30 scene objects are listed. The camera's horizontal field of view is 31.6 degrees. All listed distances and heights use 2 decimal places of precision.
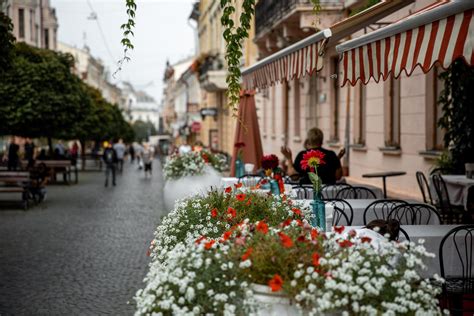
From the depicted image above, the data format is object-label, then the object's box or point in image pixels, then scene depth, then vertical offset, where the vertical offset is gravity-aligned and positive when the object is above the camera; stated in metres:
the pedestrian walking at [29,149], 38.22 +0.04
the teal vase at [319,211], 7.25 -0.54
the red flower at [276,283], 4.39 -0.70
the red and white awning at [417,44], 5.23 +0.75
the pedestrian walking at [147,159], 40.59 -0.46
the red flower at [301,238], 4.76 -0.51
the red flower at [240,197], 7.18 -0.41
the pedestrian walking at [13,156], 34.34 -0.26
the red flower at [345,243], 4.70 -0.53
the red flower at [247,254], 4.61 -0.58
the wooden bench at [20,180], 20.44 -0.74
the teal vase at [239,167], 16.64 -0.35
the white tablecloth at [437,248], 6.57 -0.80
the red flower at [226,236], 5.21 -0.54
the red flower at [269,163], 10.67 -0.17
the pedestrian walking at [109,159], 32.12 -0.38
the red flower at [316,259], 4.52 -0.59
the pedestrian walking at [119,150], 39.20 -0.02
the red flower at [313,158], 7.47 -0.08
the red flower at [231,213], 6.83 -0.52
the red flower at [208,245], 4.89 -0.56
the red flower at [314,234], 4.86 -0.50
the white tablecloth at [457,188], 10.95 -0.53
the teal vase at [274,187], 9.56 -0.43
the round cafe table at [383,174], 11.55 -0.35
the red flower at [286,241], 4.62 -0.51
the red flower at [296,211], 6.89 -0.51
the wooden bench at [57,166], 32.06 -0.63
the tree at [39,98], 30.95 +1.95
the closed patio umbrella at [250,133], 16.78 +0.33
